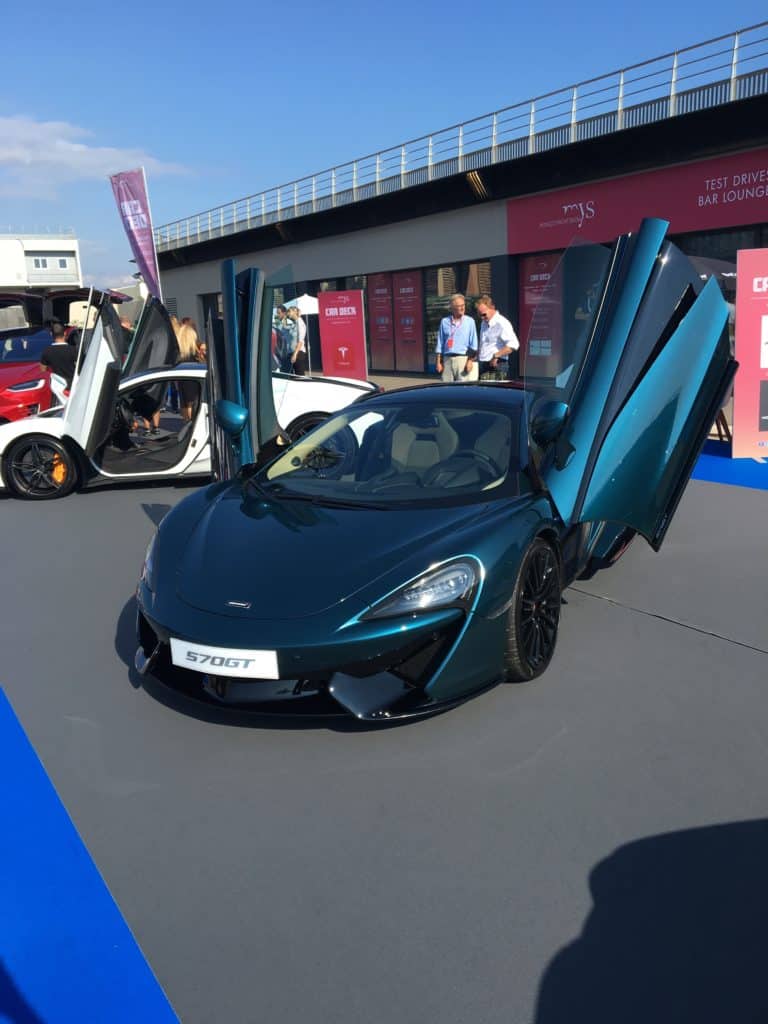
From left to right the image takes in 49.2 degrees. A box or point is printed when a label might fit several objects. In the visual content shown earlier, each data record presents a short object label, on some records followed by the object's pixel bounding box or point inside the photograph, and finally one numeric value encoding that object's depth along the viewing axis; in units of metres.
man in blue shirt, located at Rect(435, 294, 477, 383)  10.48
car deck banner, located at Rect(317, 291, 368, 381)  15.34
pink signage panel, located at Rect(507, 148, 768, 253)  14.19
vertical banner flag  14.41
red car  11.62
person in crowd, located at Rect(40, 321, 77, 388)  10.87
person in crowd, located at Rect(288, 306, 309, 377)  10.51
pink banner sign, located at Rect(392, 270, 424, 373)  22.09
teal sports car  3.09
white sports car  7.66
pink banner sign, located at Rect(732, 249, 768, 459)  8.62
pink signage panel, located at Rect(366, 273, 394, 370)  23.22
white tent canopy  18.53
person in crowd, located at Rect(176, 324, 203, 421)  12.48
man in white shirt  9.85
